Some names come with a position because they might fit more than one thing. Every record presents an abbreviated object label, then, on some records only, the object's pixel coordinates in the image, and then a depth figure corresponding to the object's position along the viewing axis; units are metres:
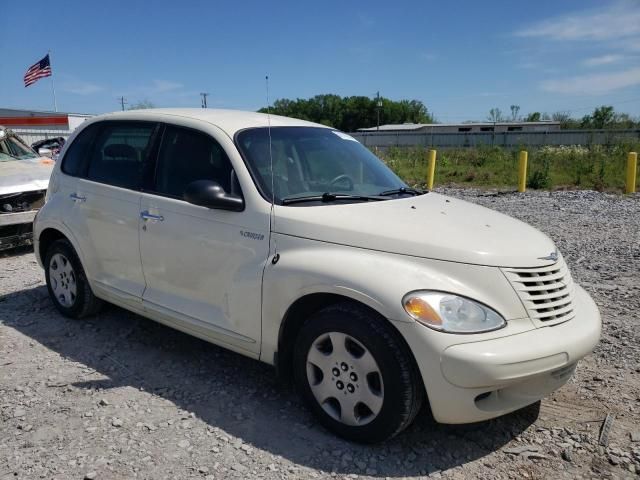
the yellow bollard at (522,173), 13.91
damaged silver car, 7.07
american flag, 35.97
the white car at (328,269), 2.68
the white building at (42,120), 46.78
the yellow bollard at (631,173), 12.52
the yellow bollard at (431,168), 15.28
